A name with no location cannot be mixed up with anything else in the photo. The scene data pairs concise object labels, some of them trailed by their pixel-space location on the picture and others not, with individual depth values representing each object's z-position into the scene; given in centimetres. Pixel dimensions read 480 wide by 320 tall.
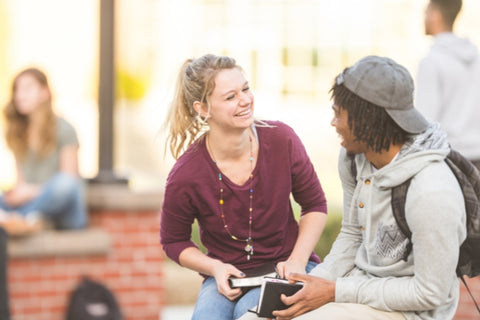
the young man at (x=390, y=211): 450
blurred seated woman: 1008
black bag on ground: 1001
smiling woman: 534
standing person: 816
